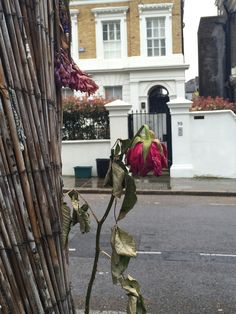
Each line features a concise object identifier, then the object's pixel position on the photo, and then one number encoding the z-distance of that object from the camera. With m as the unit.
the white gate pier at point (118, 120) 14.62
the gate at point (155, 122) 14.80
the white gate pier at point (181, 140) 14.27
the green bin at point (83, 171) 14.50
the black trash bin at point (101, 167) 14.36
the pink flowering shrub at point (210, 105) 15.78
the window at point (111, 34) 24.73
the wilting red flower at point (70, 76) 1.87
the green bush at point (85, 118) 15.32
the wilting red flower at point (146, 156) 1.84
